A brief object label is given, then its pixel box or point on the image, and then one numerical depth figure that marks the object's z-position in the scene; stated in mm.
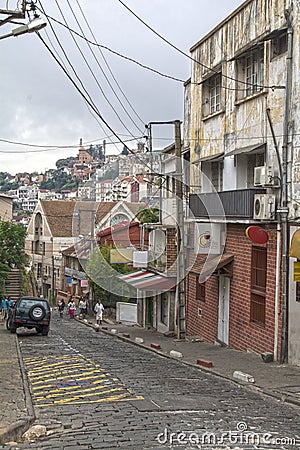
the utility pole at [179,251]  23469
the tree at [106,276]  40406
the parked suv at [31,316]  25328
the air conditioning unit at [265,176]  17469
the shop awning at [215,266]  21562
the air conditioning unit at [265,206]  17406
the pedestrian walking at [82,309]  46156
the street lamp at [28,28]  11039
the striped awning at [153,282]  29172
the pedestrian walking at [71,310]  45569
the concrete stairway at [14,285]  53700
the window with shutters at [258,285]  19062
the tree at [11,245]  42875
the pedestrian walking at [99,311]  36000
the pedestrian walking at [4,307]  37534
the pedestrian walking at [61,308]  47038
